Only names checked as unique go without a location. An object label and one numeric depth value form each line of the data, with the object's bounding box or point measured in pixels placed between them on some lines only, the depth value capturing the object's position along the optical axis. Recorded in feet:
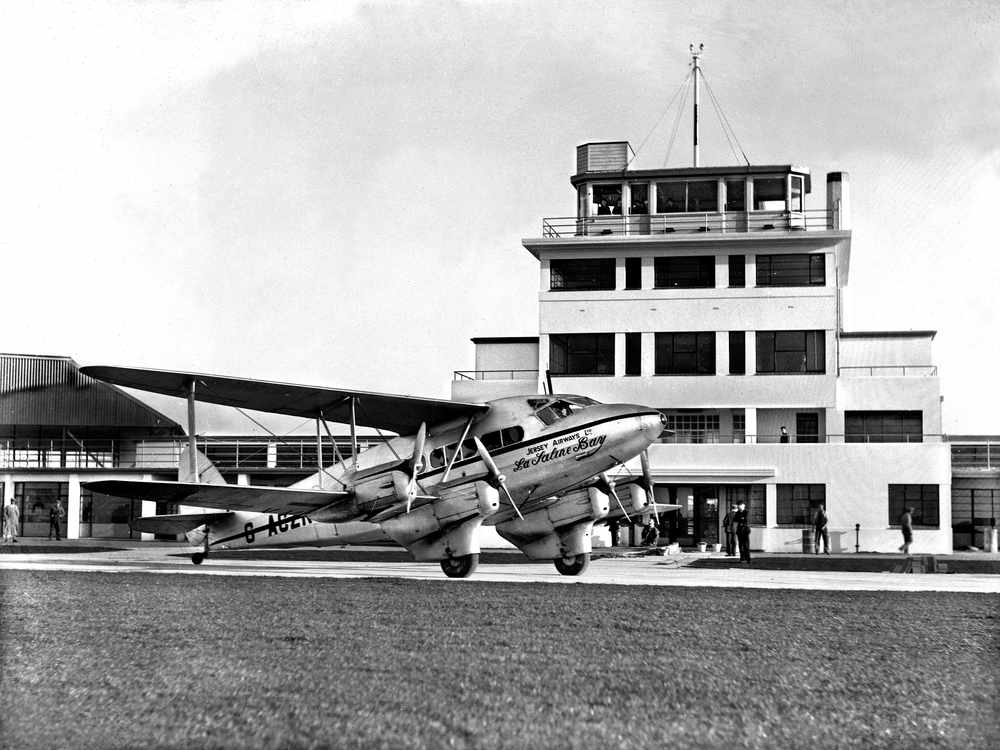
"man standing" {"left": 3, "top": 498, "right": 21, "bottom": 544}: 162.61
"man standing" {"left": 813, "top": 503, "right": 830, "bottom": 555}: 143.84
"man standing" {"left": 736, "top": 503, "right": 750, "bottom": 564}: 122.62
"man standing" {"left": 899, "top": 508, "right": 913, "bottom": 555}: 148.05
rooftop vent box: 174.60
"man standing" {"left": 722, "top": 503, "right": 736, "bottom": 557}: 134.92
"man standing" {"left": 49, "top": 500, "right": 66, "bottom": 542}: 175.52
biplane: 81.00
